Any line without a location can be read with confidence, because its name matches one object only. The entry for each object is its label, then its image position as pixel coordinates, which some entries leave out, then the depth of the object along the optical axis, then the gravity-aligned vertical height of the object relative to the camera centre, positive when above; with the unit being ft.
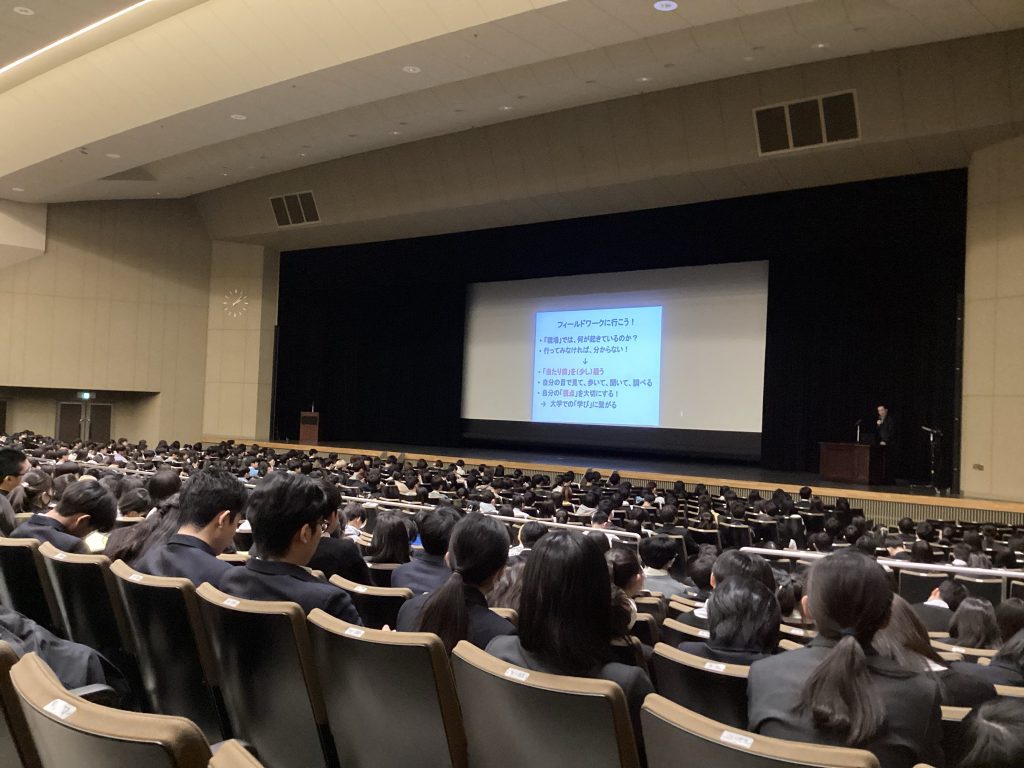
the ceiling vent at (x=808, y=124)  39.78 +14.02
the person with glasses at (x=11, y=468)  18.29 -1.40
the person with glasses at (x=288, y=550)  8.92 -1.47
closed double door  67.15 -1.46
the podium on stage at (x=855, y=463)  45.34 -1.60
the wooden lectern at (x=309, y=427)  70.03 -1.24
